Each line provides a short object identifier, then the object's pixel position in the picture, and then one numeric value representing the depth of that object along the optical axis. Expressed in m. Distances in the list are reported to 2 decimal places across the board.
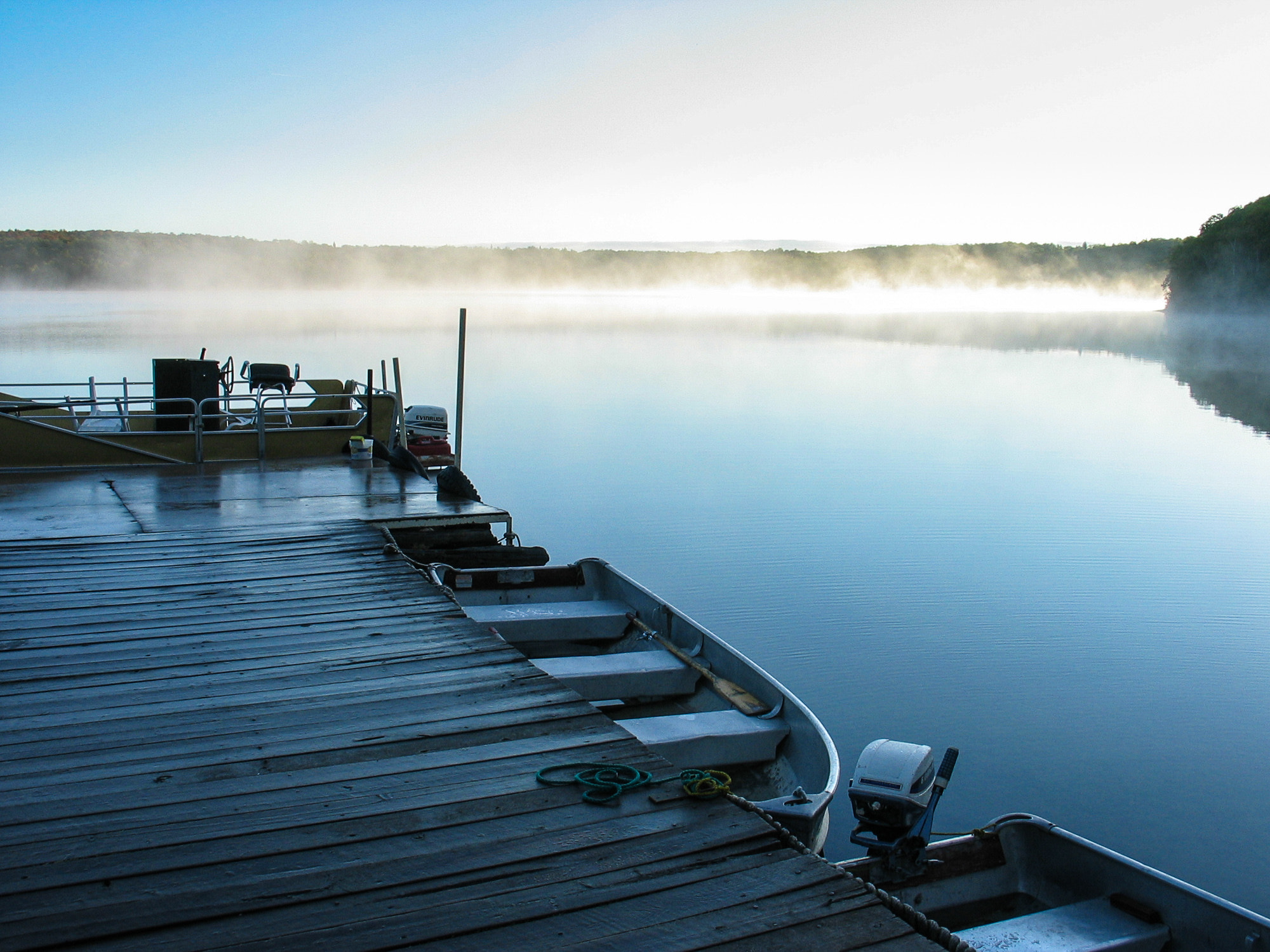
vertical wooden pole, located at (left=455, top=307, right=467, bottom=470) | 11.98
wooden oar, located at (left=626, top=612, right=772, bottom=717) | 5.52
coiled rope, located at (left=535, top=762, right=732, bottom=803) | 3.37
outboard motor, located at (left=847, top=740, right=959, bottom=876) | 4.03
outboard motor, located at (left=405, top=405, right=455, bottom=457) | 14.77
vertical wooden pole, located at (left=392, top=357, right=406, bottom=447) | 10.48
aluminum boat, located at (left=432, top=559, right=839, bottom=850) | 5.01
